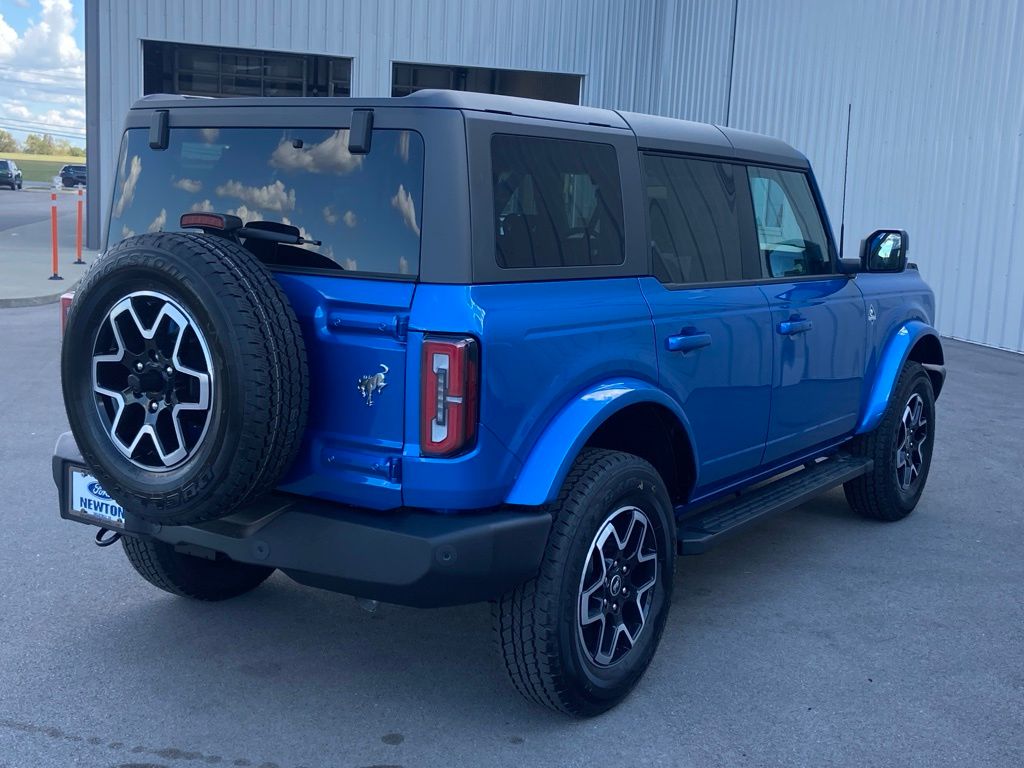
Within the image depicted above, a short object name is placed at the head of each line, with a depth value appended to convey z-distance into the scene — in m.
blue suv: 3.26
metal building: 12.91
